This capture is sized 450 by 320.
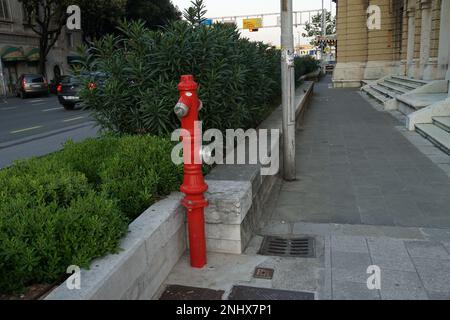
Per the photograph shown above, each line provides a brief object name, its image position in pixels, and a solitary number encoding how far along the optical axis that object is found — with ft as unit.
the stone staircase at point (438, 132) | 25.79
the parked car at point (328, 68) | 192.26
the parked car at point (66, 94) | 63.67
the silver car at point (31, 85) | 95.40
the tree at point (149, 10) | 123.13
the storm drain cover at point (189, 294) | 10.18
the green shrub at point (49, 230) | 7.81
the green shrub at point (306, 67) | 55.74
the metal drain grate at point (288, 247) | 12.77
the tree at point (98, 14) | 101.45
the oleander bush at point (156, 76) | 15.83
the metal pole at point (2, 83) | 105.59
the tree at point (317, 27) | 210.18
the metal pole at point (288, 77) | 19.27
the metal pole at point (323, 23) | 149.88
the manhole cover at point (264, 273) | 11.16
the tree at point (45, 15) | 99.96
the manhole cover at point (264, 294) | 10.11
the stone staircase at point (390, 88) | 49.84
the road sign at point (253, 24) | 154.53
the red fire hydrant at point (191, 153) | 10.69
